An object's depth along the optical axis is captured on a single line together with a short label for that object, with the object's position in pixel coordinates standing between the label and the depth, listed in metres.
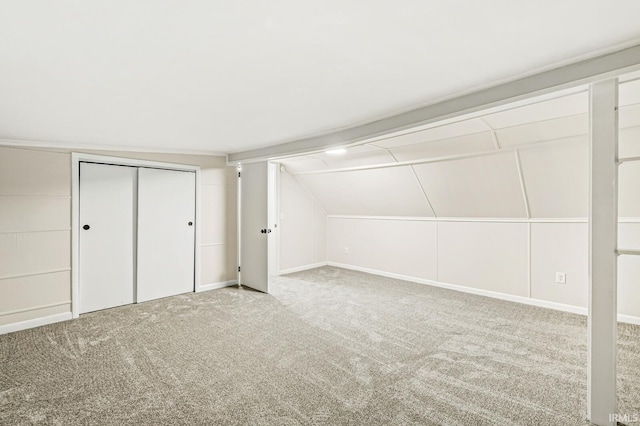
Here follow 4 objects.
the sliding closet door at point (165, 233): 4.36
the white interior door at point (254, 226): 4.76
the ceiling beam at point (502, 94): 1.80
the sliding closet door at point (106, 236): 3.93
